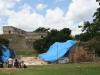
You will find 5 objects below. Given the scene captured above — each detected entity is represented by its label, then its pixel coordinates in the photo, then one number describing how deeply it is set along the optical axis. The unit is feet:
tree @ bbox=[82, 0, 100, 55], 64.34
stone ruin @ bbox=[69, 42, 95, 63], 126.16
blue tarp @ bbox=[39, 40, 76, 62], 124.26
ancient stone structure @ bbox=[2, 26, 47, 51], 234.58
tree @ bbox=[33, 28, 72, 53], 207.00
